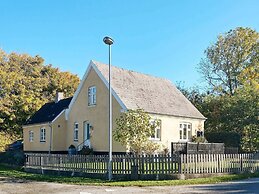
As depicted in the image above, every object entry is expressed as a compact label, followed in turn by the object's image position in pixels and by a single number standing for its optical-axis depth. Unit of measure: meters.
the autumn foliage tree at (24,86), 42.59
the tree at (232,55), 46.56
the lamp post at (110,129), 17.60
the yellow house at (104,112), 29.34
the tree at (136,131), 20.51
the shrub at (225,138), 33.23
